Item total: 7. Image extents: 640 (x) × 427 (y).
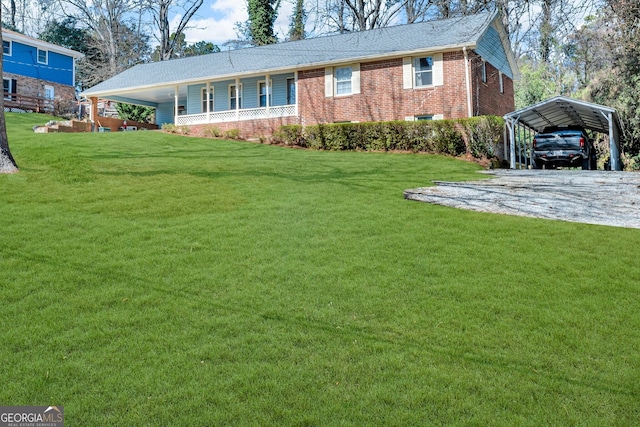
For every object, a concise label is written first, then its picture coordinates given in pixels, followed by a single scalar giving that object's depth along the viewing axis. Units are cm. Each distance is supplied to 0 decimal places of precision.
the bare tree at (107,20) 4012
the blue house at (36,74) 3134
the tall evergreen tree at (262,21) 3725
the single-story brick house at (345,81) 1962
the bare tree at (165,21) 3975
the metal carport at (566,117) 1545
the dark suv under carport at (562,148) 1552
